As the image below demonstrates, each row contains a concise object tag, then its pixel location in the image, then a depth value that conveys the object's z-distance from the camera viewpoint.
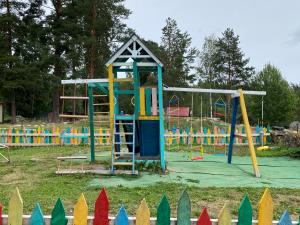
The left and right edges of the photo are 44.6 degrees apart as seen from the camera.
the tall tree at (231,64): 39.62
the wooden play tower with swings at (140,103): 8.78
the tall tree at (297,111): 45.92
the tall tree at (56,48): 29.94
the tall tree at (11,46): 29.88
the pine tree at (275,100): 38.12
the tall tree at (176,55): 35.82
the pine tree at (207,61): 42.00
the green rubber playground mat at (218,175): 7.35
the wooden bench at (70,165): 8.39
